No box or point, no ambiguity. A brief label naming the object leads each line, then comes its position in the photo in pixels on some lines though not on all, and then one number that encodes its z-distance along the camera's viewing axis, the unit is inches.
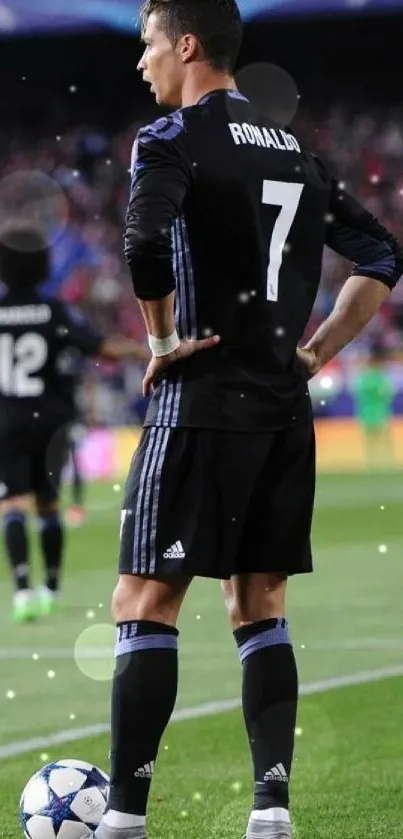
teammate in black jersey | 684.1
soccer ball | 293.3
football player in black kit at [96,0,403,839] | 267.6
